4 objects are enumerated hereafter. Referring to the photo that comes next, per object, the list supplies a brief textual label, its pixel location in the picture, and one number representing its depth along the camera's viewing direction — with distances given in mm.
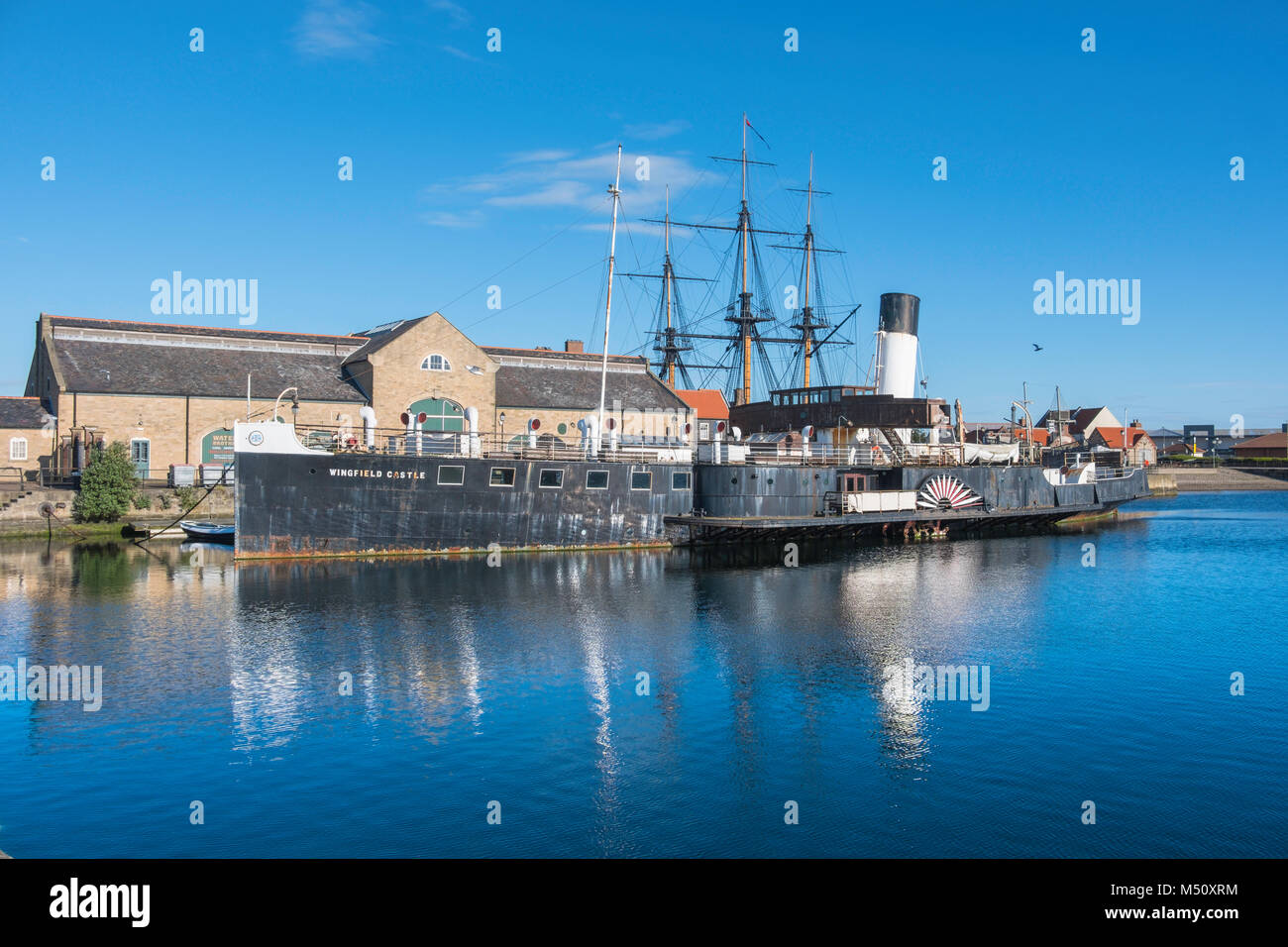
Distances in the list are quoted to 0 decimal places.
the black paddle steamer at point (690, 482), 40906
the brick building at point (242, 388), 53781
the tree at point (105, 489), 48750
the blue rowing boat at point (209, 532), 47688
